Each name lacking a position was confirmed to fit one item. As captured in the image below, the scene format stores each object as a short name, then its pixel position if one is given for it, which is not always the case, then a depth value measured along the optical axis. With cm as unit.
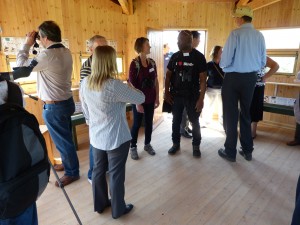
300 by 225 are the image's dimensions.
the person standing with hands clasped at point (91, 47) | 205
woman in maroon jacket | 265
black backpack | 84
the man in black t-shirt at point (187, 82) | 265
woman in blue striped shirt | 151
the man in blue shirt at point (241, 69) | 246
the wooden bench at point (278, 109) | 359
